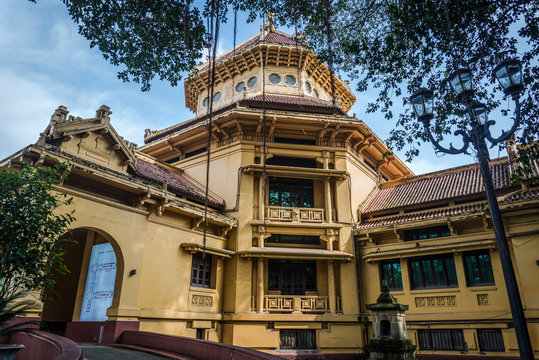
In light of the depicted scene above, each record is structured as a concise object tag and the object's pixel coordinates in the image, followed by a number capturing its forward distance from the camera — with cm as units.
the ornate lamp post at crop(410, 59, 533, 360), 603
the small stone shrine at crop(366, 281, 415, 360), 1165
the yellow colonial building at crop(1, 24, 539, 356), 1324
